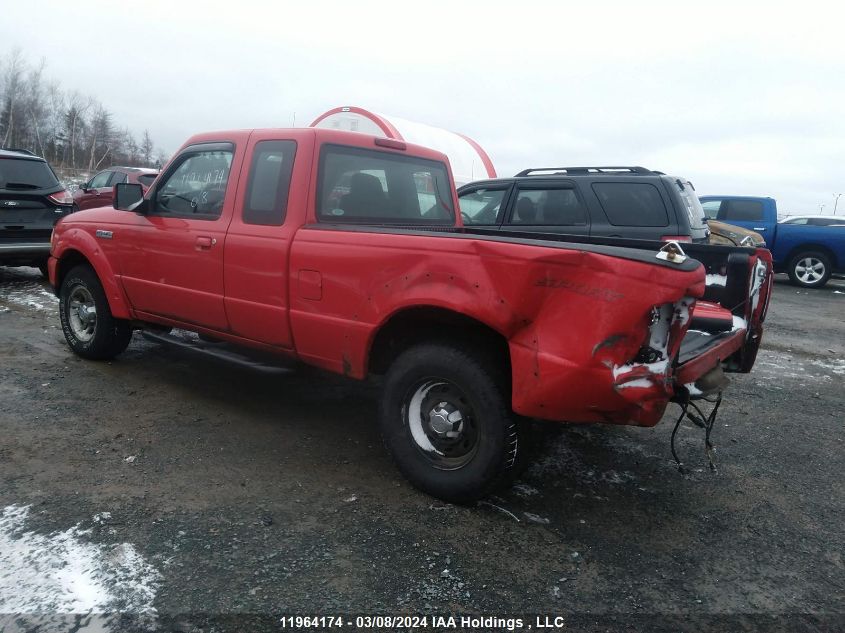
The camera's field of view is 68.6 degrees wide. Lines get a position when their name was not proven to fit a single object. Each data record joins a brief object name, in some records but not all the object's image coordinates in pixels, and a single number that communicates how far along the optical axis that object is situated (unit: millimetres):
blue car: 12703
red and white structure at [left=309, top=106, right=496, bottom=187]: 12633
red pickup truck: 2541
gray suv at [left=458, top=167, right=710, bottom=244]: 6859
